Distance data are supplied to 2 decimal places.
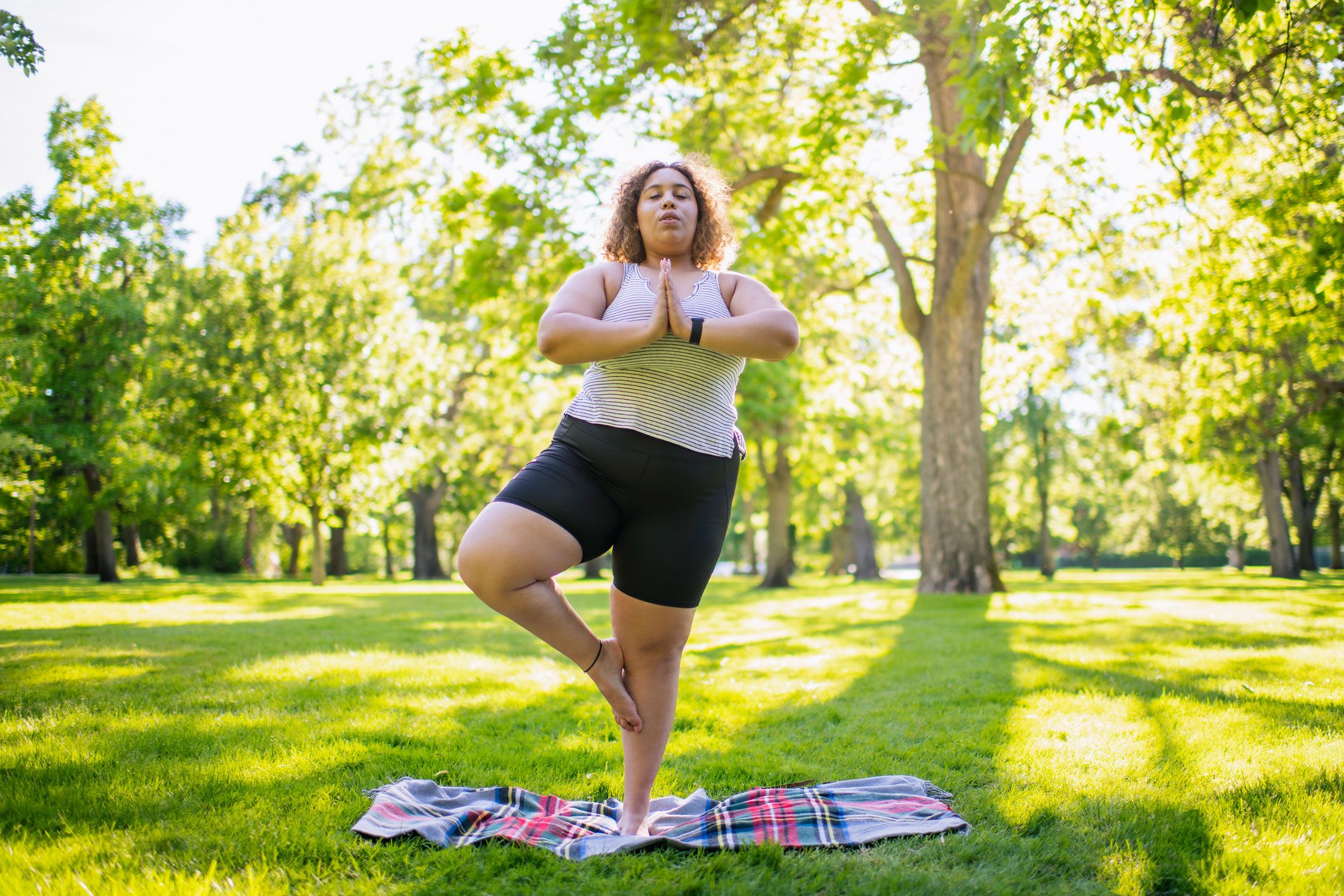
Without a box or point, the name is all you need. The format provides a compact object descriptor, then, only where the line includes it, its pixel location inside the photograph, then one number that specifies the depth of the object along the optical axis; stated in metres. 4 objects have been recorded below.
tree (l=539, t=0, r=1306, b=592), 5.40
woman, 2.51
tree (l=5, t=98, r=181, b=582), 16.55
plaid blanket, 2.61
